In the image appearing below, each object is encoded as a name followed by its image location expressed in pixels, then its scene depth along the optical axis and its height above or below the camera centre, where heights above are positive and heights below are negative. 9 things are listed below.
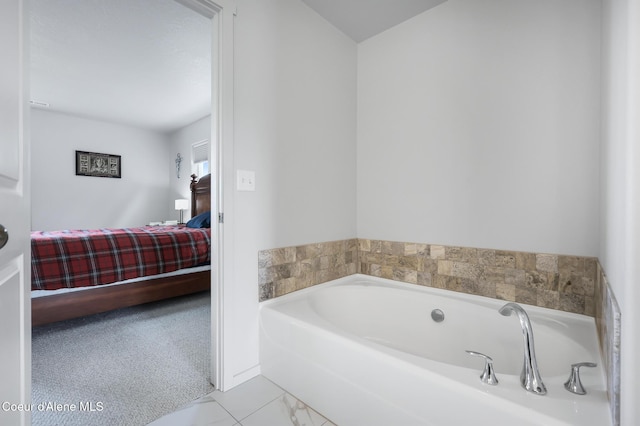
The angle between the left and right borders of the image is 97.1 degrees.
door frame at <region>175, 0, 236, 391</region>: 1.55 +0.28
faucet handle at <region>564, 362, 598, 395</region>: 0.92 -0.56
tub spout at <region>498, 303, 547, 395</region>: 0.93 -0.53
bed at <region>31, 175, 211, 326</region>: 2.29 -0.58
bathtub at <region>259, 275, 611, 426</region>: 0.91 -0.65
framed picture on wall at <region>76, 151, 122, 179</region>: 4.87 +0.82
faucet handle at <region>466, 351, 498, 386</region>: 0.97 -0.57
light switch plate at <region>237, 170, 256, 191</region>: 1.64 +0.18
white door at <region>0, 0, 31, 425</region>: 0.70 -0.03
